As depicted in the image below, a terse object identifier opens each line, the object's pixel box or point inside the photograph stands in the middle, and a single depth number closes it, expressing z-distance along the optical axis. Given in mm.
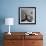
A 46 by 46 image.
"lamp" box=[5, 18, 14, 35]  2775
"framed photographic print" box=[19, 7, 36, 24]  3050
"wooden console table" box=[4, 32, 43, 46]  2680
